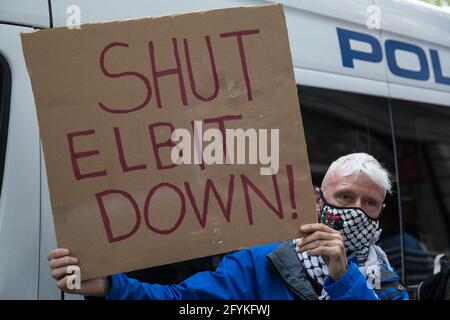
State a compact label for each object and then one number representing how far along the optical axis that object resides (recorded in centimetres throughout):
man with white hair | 228
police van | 239
